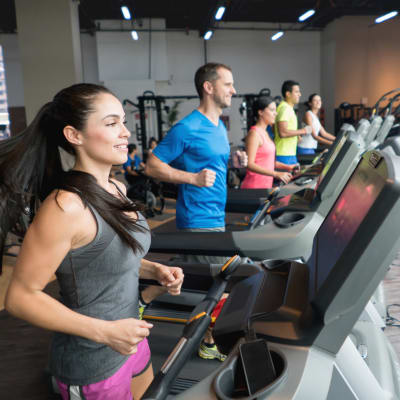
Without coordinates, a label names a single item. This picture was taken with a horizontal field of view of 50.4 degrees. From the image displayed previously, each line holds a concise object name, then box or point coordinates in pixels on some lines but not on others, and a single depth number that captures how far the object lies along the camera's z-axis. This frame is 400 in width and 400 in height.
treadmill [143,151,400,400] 0.59
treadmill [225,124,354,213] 2.86
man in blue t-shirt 2.12
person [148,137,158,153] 7.95
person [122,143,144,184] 6.36
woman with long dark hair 0.89
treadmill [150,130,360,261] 1.89
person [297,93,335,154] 5.04
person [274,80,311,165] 4.04
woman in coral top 3.03
